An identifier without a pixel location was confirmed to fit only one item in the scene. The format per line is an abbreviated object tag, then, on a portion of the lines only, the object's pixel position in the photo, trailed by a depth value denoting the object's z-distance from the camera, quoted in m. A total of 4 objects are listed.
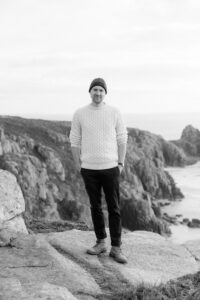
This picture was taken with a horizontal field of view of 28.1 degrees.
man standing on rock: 8.41
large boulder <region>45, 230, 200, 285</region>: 8.32
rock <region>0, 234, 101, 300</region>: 6.50
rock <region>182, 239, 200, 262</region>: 10.09
